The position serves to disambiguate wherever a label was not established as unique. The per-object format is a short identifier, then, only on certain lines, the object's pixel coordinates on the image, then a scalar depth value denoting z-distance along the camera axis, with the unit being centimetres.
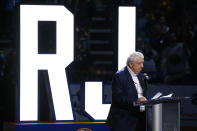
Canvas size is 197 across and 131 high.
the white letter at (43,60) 2017
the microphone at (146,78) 1640
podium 1588
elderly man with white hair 1609
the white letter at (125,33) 2048
